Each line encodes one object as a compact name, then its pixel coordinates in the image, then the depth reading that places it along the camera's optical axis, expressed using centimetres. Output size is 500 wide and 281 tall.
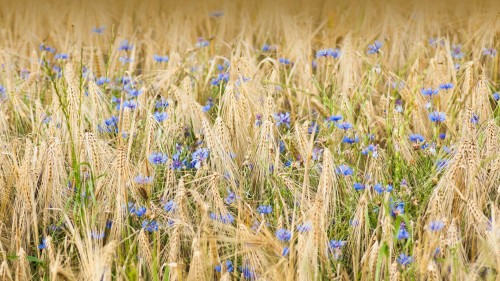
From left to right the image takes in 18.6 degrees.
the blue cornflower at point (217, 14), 912
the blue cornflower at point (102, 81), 678
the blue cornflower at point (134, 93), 662
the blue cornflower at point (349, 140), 564
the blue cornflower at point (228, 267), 455
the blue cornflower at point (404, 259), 447
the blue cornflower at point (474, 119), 546
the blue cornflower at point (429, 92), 618
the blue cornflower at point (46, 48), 813
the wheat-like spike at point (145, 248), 460
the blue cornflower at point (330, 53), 689
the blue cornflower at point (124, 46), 797
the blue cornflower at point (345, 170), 523
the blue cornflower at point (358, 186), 527
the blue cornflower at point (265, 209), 507
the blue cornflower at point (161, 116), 586
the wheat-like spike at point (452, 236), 423
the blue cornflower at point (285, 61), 750
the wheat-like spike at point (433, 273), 393
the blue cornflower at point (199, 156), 536
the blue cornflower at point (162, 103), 635
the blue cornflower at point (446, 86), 626
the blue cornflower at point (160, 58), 756
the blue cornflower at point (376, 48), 654
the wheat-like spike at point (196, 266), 421
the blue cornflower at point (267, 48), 816
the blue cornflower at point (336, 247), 460
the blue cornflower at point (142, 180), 515
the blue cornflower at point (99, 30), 852
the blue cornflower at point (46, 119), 618
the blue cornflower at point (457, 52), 761
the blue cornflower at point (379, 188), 508
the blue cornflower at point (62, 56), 760
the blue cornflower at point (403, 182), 524
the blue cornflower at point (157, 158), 539
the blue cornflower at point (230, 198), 521
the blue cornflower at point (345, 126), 571
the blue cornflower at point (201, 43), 804
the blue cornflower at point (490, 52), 751
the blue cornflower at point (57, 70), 793
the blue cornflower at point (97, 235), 482
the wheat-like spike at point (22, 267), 455
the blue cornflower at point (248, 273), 464
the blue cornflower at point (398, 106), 600
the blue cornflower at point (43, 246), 499
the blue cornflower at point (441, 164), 503
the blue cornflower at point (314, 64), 780
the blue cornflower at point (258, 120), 584
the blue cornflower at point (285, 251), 438
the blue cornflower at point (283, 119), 610
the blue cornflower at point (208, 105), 652
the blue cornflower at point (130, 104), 607
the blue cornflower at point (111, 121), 618
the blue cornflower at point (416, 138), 570
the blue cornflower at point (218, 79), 716
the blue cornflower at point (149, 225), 495
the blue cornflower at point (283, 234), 462
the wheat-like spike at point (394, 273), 421
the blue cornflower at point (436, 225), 432
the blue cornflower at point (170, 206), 477
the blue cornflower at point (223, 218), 482
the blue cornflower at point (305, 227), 450
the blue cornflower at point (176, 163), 553
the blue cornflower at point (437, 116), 575
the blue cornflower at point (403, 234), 463
